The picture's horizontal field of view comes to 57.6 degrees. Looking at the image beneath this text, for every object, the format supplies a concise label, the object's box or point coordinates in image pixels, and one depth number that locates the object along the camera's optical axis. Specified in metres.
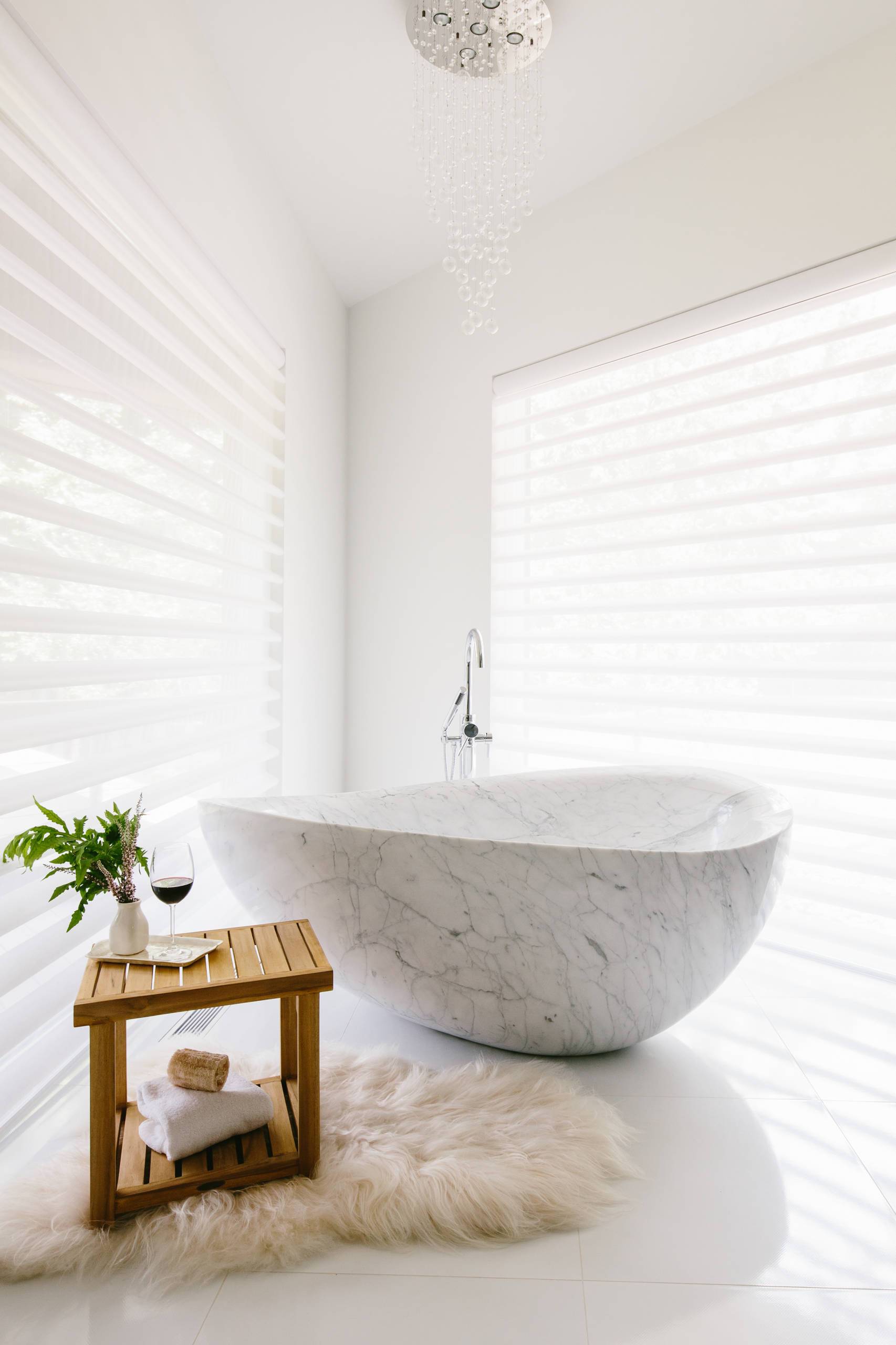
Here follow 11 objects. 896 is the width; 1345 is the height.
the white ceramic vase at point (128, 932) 1.56
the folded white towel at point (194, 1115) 1.52
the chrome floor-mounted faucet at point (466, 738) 3.01
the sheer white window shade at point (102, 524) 1.72
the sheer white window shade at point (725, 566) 2.53
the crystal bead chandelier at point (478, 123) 2.28
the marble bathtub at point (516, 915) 1.77
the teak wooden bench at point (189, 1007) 1.38
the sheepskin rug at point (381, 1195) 1.33
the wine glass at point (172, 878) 1.60
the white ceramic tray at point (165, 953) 1.53
